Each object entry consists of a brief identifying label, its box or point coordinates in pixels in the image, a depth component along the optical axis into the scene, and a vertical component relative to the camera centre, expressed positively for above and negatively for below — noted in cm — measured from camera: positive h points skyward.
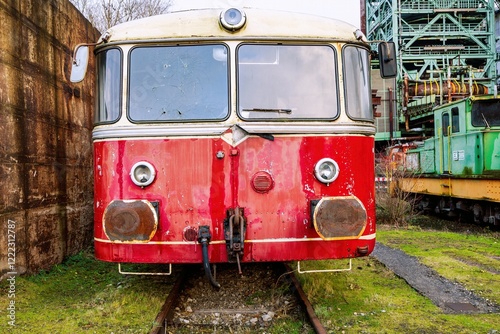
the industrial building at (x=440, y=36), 3850 +1014
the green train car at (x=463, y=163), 1091 -4
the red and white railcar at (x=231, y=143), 465 +24
